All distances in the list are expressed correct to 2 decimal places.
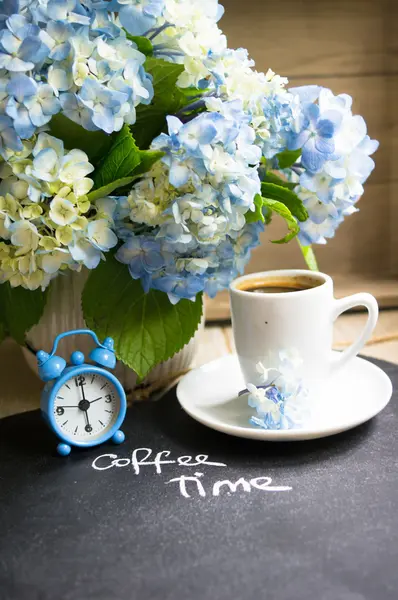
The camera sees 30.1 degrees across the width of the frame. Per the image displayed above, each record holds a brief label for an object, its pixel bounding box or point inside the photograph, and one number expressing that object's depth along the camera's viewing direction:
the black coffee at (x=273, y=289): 0.80
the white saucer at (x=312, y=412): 0.69
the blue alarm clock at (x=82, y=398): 0.70
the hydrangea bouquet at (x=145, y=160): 0.64
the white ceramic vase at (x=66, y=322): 0.80
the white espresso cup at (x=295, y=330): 0.72
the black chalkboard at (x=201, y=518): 0.51
